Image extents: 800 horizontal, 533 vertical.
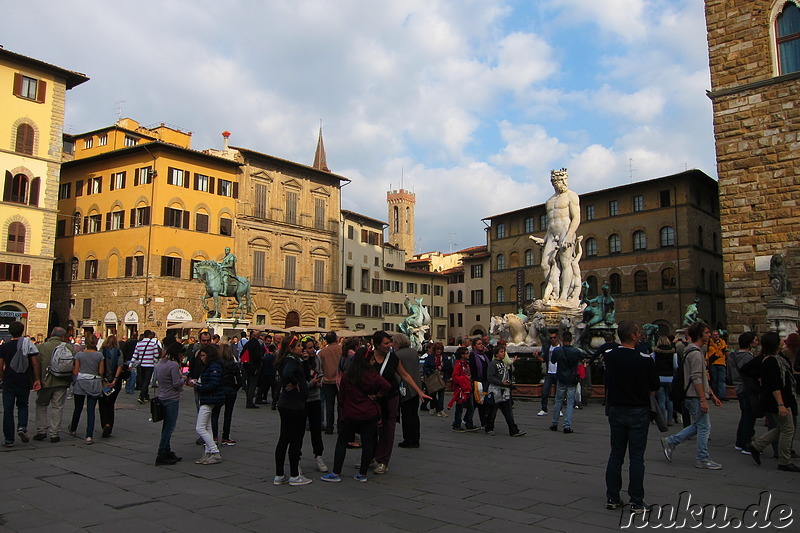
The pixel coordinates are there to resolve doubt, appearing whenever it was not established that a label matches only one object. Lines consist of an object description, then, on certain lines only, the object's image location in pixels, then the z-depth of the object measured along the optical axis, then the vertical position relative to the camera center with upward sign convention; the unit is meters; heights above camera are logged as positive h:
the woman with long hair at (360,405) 6.93 -0.68
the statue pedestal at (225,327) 23.69 +0.54
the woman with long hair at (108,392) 9.98 -0.80
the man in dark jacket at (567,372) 10.45 -0.48
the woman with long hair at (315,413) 7.51 -0.86
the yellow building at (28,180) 35.91 +9.21
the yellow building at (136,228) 41.53 +7.65
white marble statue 18.06 +2.68
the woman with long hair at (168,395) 8.07 -0.70
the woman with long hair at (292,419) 6.79 -0.82
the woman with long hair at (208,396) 8.08 -0.69
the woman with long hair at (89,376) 9.62 -0.54
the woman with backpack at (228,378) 8.43 -0.51
